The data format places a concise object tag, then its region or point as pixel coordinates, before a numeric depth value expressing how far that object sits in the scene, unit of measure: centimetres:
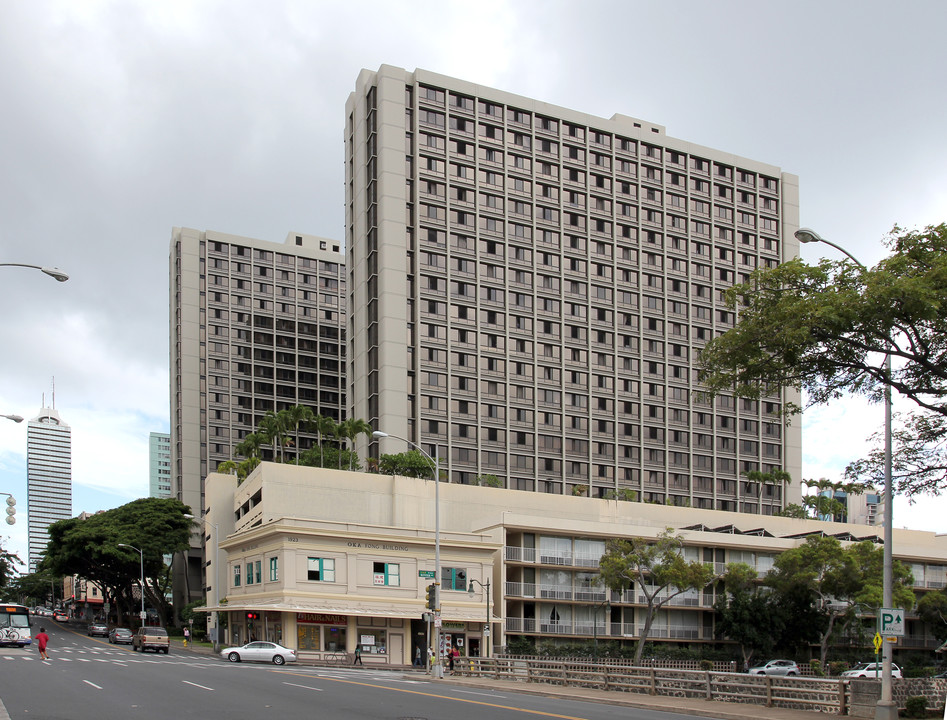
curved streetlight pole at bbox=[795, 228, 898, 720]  2245
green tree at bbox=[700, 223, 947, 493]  2103
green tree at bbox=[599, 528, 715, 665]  6397
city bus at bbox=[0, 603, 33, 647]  6469
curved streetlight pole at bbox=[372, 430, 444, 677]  4256
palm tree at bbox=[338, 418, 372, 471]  9125
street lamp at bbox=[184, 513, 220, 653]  6916
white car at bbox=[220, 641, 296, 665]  5472
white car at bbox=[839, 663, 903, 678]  5509
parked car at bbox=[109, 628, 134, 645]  8400
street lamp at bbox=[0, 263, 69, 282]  2292
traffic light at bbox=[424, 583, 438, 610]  4422
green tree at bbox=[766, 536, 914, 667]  6975
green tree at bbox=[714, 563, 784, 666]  7231
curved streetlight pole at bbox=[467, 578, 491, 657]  6132
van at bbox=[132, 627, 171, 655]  6462
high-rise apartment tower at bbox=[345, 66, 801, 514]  10294
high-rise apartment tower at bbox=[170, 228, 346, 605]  13800
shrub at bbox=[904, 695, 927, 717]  2403
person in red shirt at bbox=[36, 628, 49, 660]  4734
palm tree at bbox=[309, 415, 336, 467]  9588
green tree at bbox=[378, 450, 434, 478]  9019
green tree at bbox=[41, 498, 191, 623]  10331
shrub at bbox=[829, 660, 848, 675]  6819
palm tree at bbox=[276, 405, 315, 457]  9781
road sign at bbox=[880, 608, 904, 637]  2270
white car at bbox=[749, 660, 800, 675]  6168
